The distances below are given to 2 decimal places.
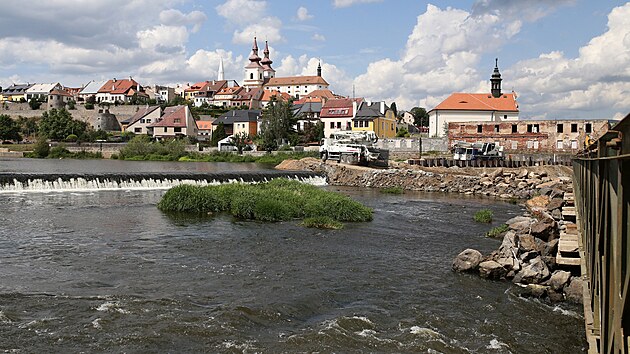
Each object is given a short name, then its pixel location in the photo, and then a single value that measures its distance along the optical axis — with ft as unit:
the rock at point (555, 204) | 83.86
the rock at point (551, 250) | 51.98
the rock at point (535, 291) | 45.50
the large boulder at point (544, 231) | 55.29
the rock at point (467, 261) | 53.31
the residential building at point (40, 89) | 526.16
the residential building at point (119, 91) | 501.56
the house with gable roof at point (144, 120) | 380.58
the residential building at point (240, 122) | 347.77
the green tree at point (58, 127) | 328.49
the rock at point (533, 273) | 47.88
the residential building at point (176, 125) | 351.25
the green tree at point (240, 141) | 281.48
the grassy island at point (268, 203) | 84.07
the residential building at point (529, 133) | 205.98
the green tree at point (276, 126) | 280.72
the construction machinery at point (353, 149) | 182.70
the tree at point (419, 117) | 564.30
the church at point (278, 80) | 558.97
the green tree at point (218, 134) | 323.06
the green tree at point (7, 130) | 351.05
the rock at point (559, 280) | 45.09
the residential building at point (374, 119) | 280.51
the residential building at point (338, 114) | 300.61
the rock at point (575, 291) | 43.47
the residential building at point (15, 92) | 542.57
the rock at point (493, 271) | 50.80
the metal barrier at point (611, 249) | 14.65
